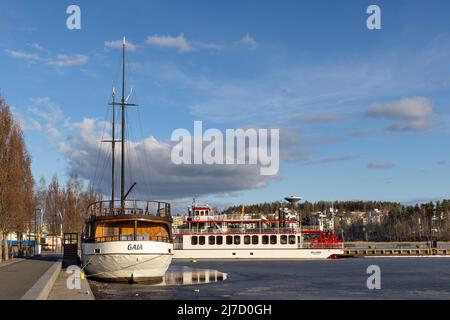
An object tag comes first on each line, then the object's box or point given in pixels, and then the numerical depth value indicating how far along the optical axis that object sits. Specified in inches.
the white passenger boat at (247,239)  2807.6
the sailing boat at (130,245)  1353.3
